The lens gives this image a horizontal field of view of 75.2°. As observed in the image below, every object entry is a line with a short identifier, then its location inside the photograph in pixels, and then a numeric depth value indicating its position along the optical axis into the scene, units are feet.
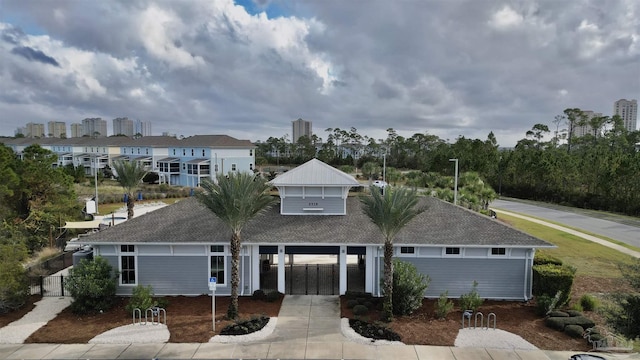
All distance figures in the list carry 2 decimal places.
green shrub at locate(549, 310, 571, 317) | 59.43
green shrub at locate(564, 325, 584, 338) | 54.44
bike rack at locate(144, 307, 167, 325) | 58.34
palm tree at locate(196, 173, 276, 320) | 58.95
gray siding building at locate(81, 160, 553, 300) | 67.51
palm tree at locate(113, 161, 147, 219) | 107.04
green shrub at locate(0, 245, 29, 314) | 62.34
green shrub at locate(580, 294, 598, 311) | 63.10
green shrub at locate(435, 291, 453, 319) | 60.03
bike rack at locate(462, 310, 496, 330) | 57.36
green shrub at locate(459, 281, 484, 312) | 61.87
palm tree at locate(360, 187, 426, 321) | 57.67
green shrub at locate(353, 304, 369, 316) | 60.85
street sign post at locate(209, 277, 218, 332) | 55.98
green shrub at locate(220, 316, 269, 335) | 55.01
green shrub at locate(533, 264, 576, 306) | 62.85
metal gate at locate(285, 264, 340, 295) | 71.67
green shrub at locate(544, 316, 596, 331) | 56.49
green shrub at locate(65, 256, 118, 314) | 62.08
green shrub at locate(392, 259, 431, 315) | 61.21
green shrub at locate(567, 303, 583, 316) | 60.13
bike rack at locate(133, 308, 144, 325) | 58.09
